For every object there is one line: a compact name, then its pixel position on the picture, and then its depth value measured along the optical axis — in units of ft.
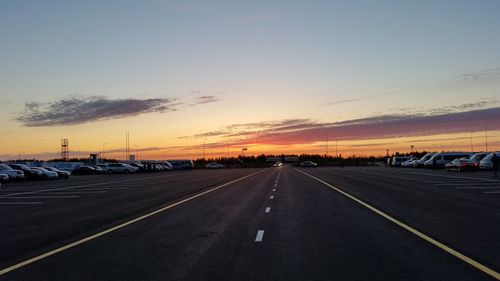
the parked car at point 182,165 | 386.63
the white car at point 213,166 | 427.74
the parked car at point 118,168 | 284.84
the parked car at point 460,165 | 187.52
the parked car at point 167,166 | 353.78
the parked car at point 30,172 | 186.60
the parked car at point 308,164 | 478.51
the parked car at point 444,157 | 232.53
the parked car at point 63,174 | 202.49
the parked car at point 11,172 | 168.35
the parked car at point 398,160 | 329.15
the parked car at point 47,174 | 190.90
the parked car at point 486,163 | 186.98
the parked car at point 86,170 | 281.33
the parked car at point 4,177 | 157.79
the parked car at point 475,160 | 186.91
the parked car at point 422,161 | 263.90
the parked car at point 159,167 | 322.55
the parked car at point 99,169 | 285.02
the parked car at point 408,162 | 289.00
